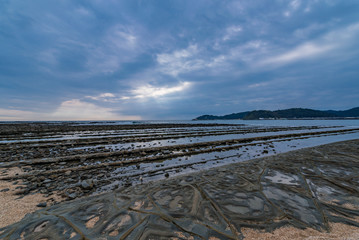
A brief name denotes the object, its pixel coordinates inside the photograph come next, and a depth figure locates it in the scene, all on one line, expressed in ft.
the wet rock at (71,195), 20.65
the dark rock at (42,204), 18.24
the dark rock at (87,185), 23.41
